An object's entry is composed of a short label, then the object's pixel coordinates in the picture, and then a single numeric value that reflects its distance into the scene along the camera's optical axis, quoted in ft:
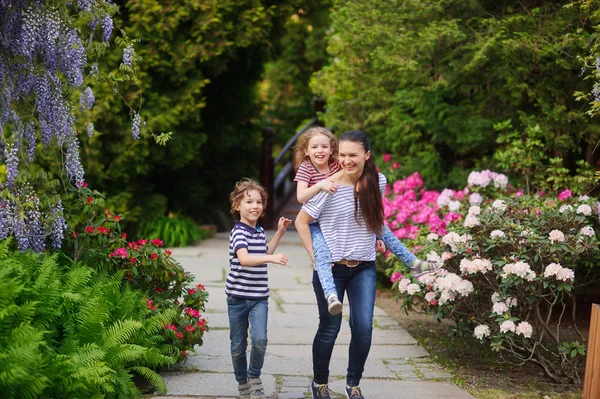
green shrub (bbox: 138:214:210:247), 37.73
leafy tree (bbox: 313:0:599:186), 25.27
